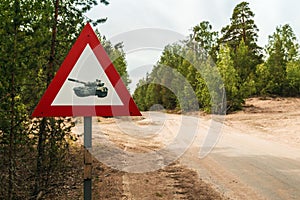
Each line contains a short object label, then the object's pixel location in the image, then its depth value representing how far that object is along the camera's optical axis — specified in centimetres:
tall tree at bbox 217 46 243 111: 3162
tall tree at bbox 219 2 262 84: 4848
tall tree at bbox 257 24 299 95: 4216
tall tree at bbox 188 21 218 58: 4209
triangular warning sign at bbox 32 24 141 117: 324
